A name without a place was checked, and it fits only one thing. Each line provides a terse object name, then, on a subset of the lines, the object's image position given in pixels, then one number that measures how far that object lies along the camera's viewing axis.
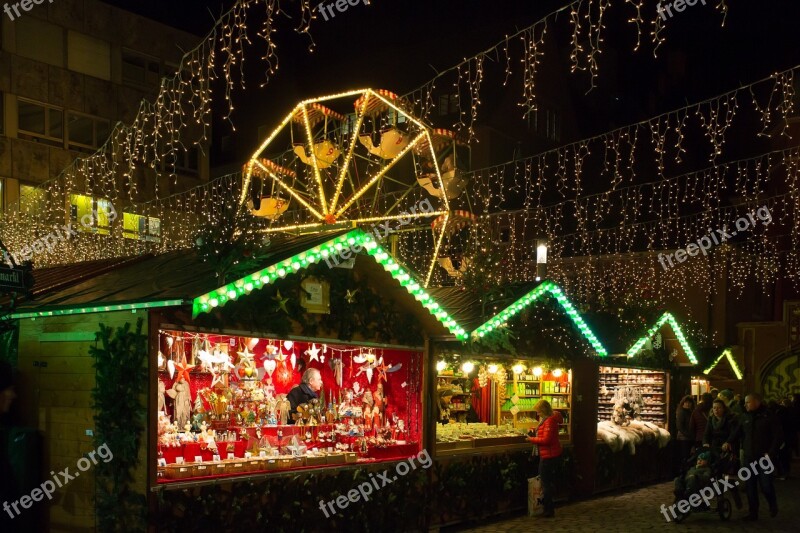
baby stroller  12.38
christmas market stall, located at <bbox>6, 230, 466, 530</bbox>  8.53
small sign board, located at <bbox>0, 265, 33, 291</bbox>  9.21
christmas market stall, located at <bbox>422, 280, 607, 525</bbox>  12.46
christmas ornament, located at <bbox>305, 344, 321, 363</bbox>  11.95
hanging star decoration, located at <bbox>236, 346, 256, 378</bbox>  11.12
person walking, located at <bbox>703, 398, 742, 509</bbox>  13.03
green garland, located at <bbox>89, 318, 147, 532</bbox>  8.41
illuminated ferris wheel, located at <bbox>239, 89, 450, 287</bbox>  12.83
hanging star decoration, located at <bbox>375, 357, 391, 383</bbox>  12.24
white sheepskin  16.45
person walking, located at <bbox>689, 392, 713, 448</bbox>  15.09
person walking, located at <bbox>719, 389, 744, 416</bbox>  15.61
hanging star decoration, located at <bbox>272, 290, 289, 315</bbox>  9.72
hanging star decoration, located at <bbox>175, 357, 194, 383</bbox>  10.46
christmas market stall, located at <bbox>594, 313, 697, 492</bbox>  16.58
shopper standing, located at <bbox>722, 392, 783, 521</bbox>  12.19
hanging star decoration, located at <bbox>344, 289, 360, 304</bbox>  10.62
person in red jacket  12.94
